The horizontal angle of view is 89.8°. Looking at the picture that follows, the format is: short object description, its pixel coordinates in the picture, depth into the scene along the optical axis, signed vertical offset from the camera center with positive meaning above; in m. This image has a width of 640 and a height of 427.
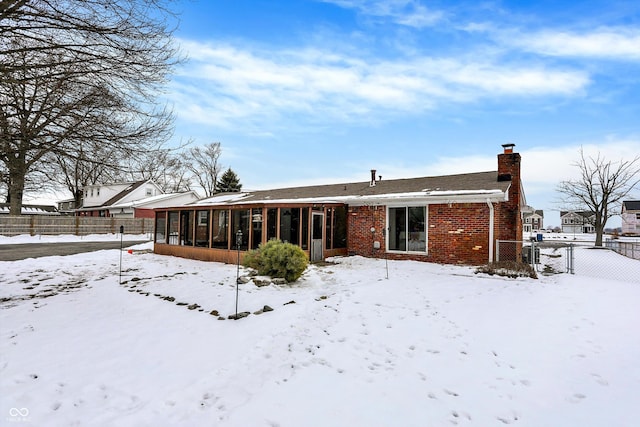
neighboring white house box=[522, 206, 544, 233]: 74.94 +0.69
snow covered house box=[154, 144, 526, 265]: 11.20 +0.05
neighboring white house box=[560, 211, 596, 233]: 63.80 +0.48
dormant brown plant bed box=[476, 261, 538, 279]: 9.27 -1.32
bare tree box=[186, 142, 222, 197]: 43.97 +7.66
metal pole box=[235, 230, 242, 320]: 6.46 -0.33
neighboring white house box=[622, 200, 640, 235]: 52.06 +1.41
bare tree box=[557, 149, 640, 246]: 24.88 +3.29
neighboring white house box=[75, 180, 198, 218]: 33.28 +2.31
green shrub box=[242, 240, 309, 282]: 8.55 -1.05
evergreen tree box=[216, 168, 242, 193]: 39.59 +4.92
